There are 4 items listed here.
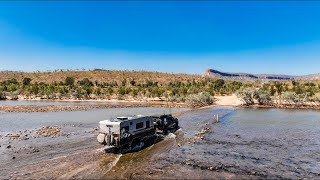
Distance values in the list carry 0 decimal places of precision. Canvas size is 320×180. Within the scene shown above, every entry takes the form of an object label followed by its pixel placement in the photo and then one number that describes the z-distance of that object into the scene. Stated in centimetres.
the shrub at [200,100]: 5020
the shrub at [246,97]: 4914
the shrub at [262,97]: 4911
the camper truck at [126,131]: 1631
